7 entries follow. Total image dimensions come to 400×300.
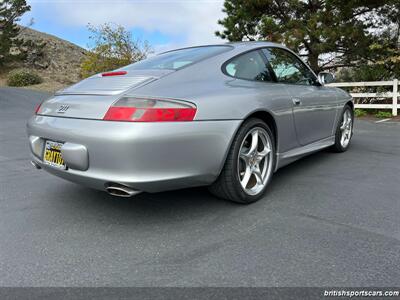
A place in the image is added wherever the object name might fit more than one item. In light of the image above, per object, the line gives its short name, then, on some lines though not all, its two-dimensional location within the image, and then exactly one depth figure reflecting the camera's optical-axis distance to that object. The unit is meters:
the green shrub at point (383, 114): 9.59
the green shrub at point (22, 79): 21.27
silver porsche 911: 2.21
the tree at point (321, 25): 10.01
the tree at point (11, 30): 25.01
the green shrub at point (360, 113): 10.11
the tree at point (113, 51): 18.64
